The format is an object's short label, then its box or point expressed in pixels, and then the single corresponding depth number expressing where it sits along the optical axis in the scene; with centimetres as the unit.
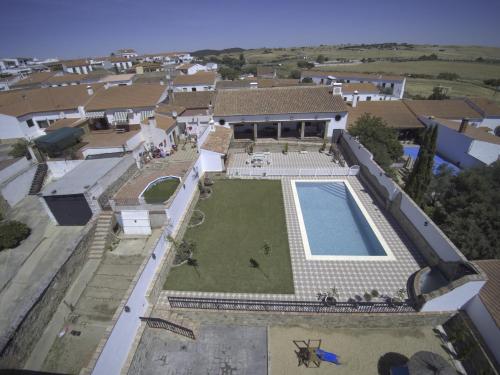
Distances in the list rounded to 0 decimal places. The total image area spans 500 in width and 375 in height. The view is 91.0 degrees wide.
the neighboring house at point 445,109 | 3478
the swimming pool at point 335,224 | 1545
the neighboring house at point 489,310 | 1002
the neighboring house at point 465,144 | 2562
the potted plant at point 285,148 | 2842
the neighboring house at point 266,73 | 8082
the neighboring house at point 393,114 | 3176
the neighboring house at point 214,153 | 2256
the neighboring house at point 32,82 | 5906
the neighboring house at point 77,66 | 9425
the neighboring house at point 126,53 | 15455
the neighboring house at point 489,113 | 3472
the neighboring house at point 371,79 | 6094
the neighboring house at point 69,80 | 6019
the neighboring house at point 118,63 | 11269
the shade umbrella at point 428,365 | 850
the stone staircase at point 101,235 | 1564
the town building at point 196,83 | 5638
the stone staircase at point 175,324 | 1109
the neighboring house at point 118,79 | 5659
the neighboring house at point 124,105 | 2906
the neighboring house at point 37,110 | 3173
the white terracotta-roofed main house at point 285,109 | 2911
